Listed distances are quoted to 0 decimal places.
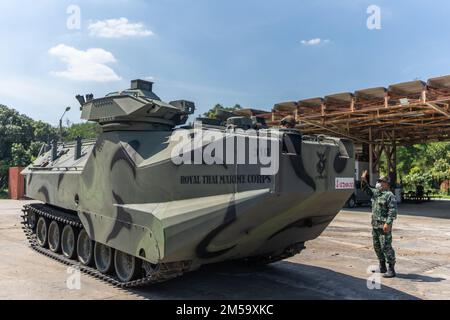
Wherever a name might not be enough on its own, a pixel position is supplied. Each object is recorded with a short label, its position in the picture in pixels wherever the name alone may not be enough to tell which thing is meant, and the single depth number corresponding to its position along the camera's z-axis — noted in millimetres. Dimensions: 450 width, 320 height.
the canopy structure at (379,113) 18281
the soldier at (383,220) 7661
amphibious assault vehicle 5570
